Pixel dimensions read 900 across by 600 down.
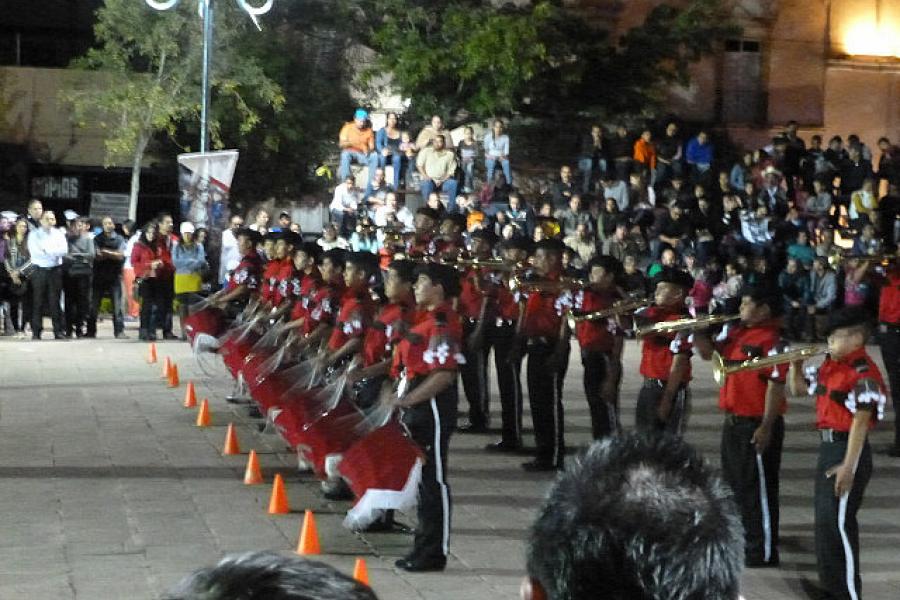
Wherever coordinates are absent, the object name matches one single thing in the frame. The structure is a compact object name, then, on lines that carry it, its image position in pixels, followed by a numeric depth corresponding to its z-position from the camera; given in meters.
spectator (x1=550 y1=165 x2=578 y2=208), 26.91
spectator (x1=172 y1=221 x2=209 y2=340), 22.95
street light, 22.52
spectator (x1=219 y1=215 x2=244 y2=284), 23.30
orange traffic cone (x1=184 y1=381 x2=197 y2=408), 15.42
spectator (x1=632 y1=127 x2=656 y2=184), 27.56
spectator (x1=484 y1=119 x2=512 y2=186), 27.03
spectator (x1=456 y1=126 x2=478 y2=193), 27.00
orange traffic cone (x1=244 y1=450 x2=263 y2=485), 11.11
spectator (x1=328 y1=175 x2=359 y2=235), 25.14
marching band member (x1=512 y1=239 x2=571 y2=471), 12.45
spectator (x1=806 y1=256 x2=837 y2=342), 23.92
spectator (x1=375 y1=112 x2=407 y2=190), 26.84
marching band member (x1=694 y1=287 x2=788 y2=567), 8.80
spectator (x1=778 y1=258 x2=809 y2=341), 24.02
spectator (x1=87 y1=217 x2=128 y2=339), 23.25
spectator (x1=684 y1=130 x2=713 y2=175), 28.45
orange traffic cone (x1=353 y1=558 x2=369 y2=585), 7.54
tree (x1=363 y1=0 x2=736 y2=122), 28.19
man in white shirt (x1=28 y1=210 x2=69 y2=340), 22.23
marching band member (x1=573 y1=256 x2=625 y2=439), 12.20
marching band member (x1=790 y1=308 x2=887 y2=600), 7.52
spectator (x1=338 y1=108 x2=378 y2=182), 27.47
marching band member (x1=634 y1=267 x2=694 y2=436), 10.12
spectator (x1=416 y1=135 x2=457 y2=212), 25.95
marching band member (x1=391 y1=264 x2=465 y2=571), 8.54
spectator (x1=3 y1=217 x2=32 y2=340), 22.36
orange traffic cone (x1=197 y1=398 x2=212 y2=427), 14.07
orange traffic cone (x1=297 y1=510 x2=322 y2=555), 8.72
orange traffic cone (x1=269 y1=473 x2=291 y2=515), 10.00
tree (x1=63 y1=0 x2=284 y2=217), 29.95
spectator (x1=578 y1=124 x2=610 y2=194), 27.28
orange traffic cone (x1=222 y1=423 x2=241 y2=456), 12.47
